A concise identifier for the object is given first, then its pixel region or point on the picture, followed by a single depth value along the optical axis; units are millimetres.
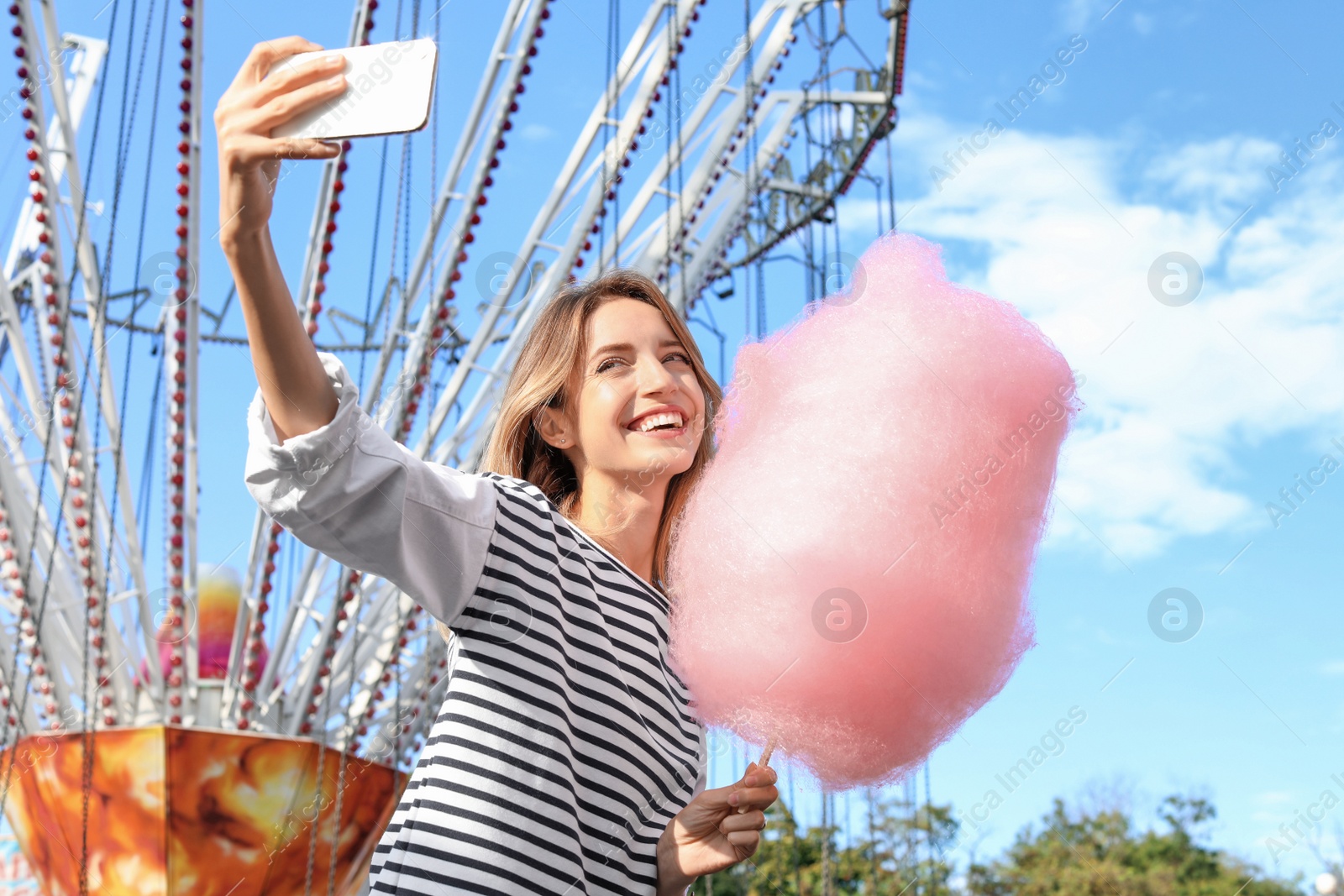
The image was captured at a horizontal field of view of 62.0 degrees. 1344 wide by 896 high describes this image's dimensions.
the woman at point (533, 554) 1091
